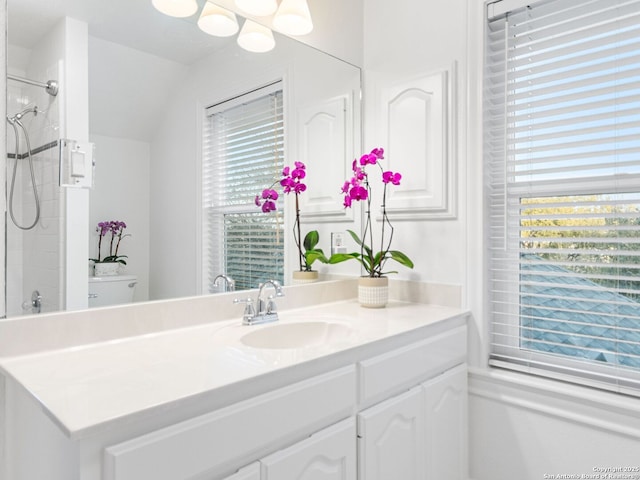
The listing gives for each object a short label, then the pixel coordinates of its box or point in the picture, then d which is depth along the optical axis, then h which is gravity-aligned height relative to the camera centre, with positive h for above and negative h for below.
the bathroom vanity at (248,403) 0.76 -0.37
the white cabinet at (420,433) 1.23 -0.64
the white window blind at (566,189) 1.41 +0.18
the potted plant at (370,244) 1.75 -0.02
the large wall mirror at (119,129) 1.11 +0.33
